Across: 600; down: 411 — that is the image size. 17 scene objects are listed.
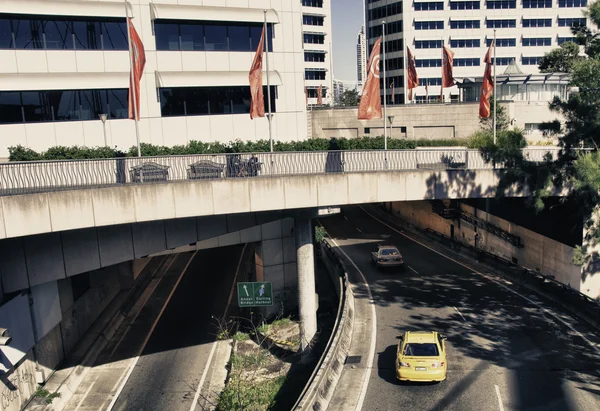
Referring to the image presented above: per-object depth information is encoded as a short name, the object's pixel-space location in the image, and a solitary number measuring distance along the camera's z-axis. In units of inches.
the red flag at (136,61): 1063.7
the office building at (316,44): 4020.7
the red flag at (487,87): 1456.4
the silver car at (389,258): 1439.5
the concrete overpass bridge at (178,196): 797.9
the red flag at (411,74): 1744.7
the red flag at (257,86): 1138.7
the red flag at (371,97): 1227.2
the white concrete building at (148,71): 1234.6
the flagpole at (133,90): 1044.5
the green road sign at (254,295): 1081.4
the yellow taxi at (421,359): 789.2
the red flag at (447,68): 1640.0
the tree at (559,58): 2448.3
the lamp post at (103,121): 1210.9
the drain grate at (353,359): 893.2
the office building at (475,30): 3513.8
